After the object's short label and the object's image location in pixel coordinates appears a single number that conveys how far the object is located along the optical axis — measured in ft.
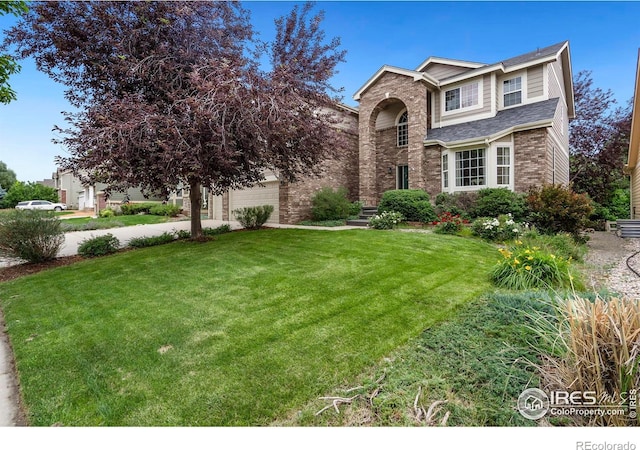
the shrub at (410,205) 38.83
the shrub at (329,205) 42.80
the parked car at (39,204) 87.92
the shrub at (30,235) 21.93
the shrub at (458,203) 38.78
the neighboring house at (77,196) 86.28
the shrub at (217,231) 33.64
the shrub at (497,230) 26.61
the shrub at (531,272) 14.15
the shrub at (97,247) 25.21
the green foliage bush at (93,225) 42.50
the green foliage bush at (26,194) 99.09
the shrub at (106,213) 64.81
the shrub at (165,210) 61.11
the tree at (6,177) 117.80
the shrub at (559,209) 27.07
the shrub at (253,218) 37.88
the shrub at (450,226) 30.60
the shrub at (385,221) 35.45
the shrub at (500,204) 33.83
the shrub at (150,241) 28.66
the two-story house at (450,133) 38.88
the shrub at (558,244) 21.19
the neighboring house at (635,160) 38.30
